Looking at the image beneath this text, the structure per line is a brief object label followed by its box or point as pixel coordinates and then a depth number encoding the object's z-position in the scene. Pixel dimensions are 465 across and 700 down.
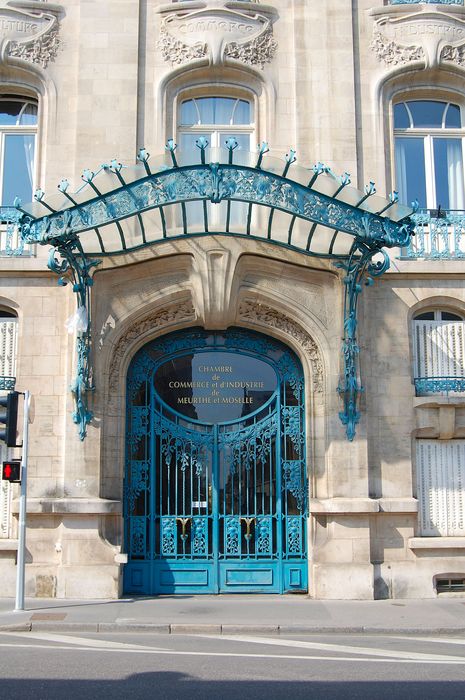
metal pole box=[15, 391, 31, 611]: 11.80
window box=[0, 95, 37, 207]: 14.85
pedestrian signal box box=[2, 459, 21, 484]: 11.85
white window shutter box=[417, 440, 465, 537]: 13.86
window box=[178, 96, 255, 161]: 15.13
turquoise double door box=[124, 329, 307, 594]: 13.80
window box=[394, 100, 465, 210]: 15.05
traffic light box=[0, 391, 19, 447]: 11.83
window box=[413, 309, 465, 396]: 13.98
